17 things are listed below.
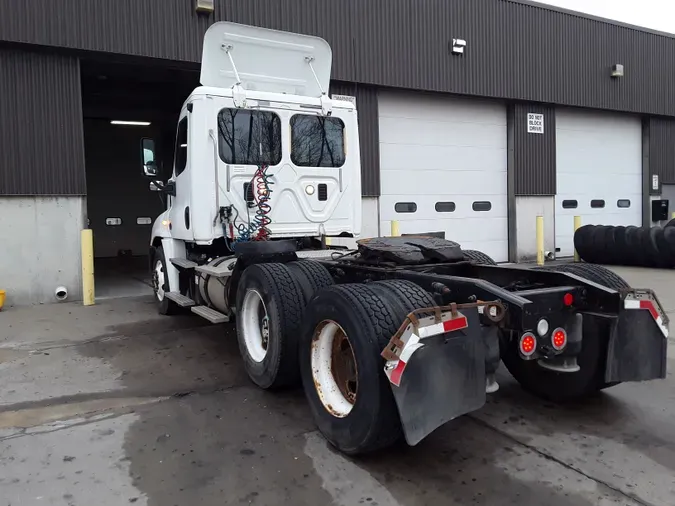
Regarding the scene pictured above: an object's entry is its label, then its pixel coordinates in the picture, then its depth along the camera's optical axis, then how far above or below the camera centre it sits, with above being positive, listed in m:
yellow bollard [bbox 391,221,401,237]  12.10 -0.15
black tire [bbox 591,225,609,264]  13.54 -0.68
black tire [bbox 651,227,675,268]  12.30 -0.78
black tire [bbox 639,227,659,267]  12.59 -0.79
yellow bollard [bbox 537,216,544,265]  14.13 -0.59
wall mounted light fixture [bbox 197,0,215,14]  9.87 +3.93
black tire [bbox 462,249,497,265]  5.06 -0.35
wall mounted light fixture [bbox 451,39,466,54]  12.86 +4.06
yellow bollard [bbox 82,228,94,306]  9.08 -0.62
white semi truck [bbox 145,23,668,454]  3.07 -0.47
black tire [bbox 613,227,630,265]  13.16 -0.73
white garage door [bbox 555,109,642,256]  15.45 +1.33
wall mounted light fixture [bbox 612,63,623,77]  15.34 +4.05
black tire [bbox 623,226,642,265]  12.90 -0.73
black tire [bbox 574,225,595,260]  13.78 -0.60
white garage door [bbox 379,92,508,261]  12.80 +1.27
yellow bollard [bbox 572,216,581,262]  14.68 -0.19
